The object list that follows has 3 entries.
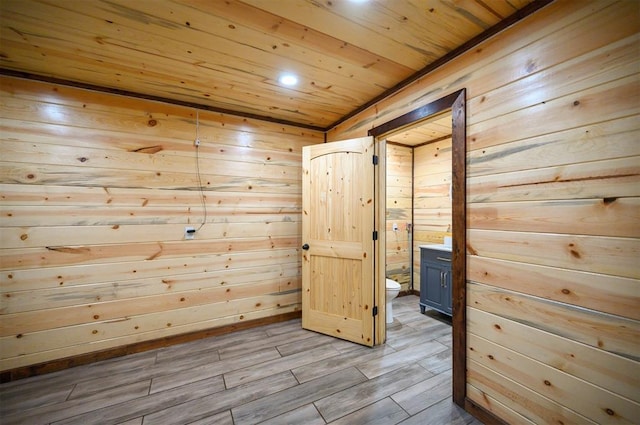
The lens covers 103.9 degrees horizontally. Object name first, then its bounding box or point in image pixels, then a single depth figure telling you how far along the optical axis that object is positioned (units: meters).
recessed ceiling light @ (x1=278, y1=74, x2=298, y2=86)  2.11
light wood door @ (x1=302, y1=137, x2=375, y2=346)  2.49
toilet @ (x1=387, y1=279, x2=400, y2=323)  2.87
